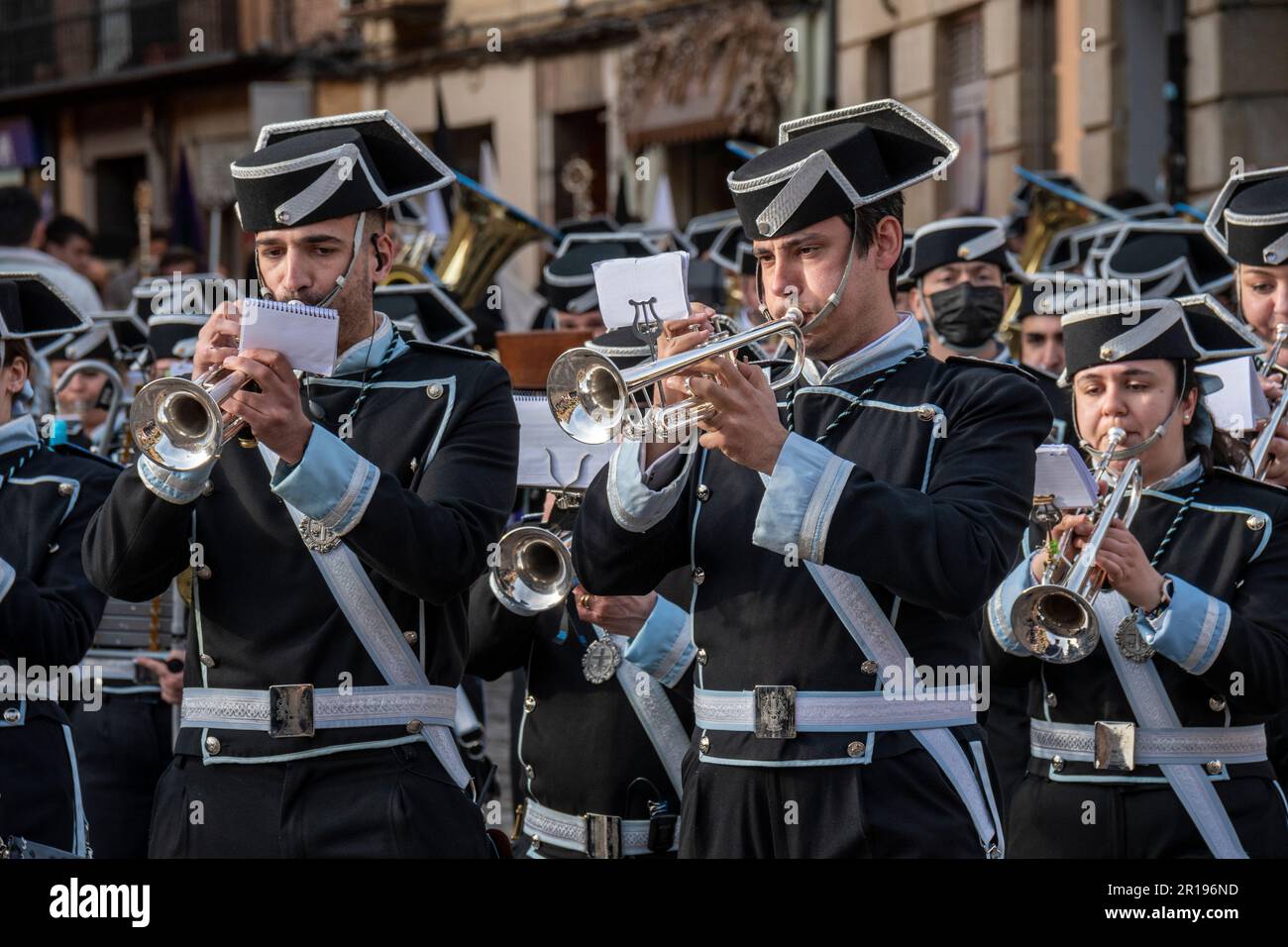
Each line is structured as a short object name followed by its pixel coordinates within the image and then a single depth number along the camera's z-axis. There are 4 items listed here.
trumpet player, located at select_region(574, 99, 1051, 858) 4.54
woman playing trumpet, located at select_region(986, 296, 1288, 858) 5.73
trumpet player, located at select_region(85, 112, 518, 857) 4.81
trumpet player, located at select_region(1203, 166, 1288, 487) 7.41
